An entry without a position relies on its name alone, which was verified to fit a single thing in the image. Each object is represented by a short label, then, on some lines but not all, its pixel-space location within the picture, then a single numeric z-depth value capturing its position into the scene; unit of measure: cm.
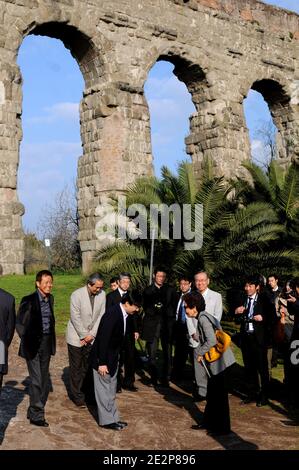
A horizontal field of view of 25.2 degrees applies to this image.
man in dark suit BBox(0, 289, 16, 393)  588
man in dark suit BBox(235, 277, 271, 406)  780
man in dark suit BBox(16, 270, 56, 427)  655
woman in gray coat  651
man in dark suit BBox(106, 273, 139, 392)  838
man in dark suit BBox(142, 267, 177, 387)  903
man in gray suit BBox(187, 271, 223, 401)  782
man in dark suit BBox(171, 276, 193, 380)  902
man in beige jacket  738
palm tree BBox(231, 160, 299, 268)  1355
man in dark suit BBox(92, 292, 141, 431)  659
